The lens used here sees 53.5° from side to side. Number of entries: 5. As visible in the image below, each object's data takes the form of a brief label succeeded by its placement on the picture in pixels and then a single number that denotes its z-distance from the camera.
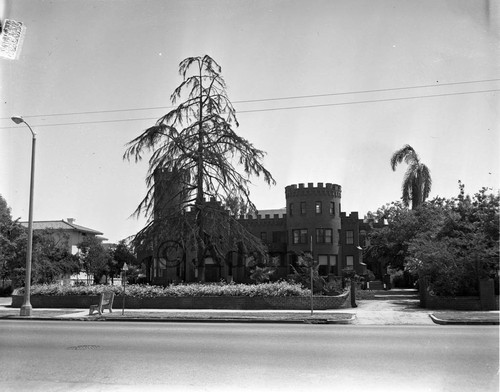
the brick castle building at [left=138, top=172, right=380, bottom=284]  51.00
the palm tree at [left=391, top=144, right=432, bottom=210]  40.38
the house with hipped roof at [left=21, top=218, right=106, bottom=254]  70.88
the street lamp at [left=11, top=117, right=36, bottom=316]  21.22
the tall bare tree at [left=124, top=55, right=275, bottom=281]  28.39
